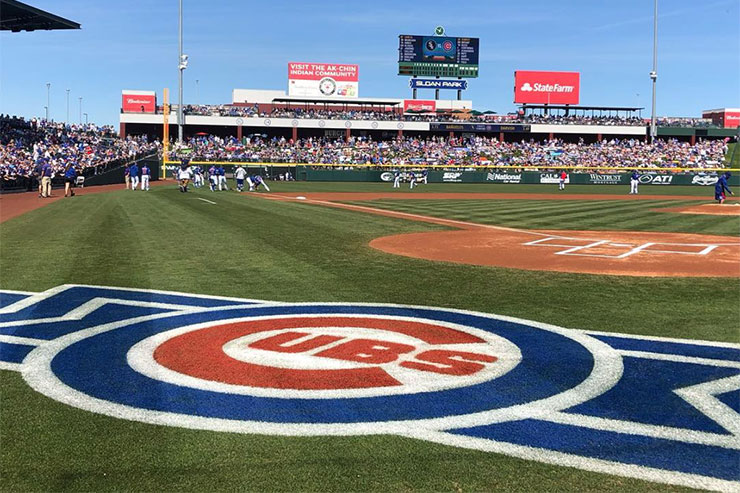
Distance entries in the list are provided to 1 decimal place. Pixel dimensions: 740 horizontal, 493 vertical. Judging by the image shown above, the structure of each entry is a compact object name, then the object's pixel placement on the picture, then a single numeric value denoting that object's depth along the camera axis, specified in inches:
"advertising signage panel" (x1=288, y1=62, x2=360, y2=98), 3666.3
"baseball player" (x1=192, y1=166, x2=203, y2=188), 1635.1
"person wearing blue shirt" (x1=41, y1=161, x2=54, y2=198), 1160.8
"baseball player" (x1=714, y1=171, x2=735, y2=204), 1230.4
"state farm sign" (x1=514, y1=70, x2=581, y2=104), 3617.1
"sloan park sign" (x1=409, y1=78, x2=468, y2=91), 3518.7
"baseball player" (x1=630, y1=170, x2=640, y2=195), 1747.0
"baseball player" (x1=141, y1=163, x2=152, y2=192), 1384.1
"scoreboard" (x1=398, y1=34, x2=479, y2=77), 3432.6
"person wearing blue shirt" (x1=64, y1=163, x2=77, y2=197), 1171.3
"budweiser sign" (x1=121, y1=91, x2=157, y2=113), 3617.1
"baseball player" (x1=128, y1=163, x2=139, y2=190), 1366.9
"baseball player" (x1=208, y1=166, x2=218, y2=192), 1462.8
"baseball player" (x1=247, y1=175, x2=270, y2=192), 1533.7
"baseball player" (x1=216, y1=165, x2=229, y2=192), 1503.4
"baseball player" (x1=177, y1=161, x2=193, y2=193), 1337.4
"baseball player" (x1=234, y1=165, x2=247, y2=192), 1453.2
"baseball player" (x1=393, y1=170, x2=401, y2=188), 2032.9
